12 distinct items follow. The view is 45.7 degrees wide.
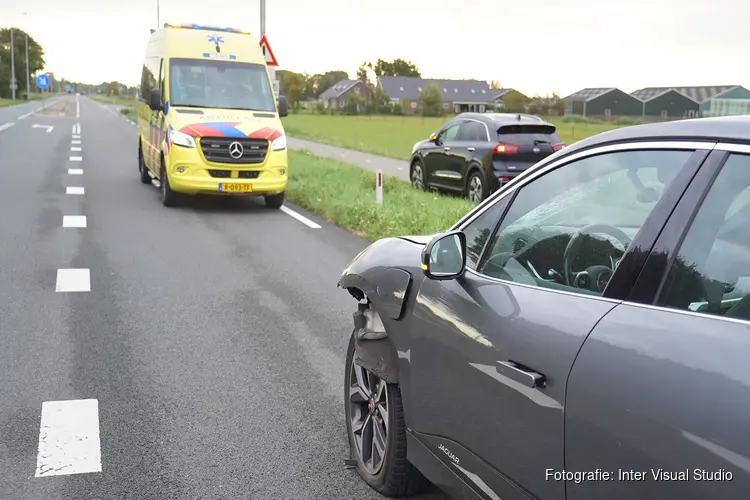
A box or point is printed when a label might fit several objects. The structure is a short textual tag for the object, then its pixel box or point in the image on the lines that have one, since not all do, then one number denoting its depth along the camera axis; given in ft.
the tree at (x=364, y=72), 554.05
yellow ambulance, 45.60
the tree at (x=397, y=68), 543.39
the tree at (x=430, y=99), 408.32
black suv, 51.39
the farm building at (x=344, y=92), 522.06
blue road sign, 301.84
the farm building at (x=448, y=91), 483.51
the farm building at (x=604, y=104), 247.91
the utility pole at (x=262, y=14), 77.51
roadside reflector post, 44.21
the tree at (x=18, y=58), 422.00
